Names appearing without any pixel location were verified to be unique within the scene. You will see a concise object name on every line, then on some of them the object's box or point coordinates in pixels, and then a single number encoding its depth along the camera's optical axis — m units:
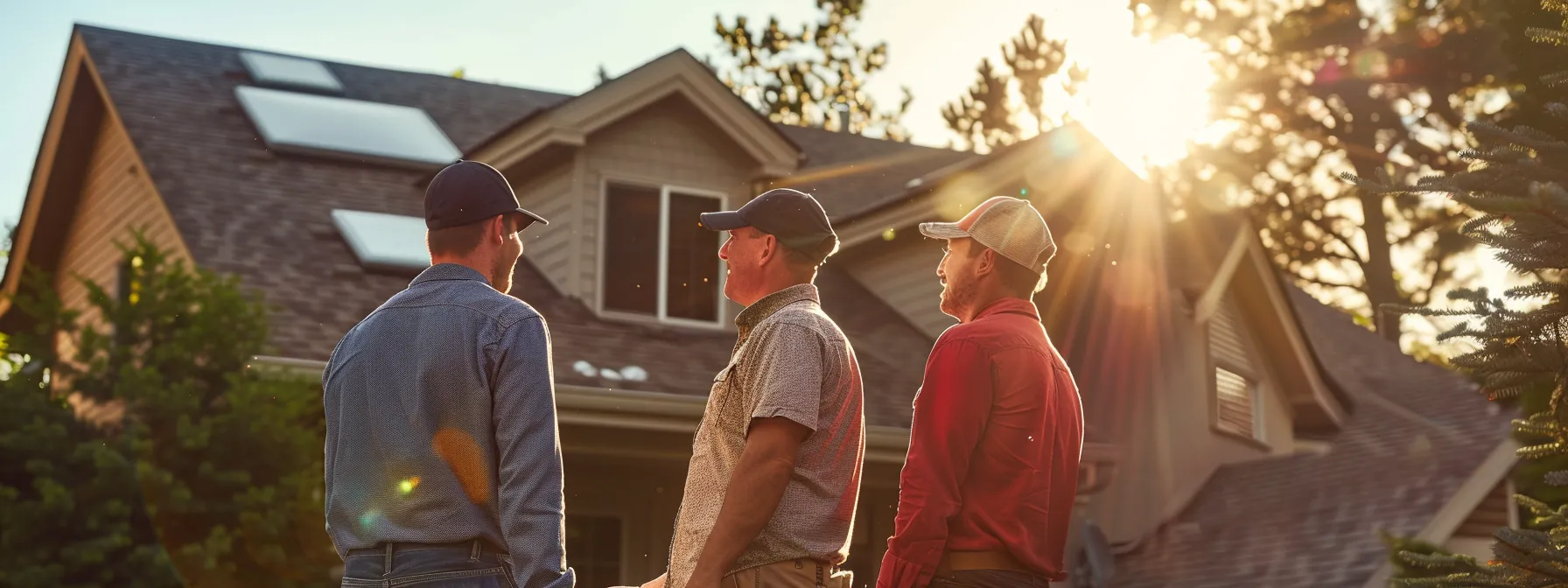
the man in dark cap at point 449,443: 3.51
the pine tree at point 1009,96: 33.88
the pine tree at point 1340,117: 29.02
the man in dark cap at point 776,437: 3.66
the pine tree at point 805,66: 34.09
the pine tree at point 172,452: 9.70
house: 12.88
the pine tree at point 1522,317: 5.33
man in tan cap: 3.92
